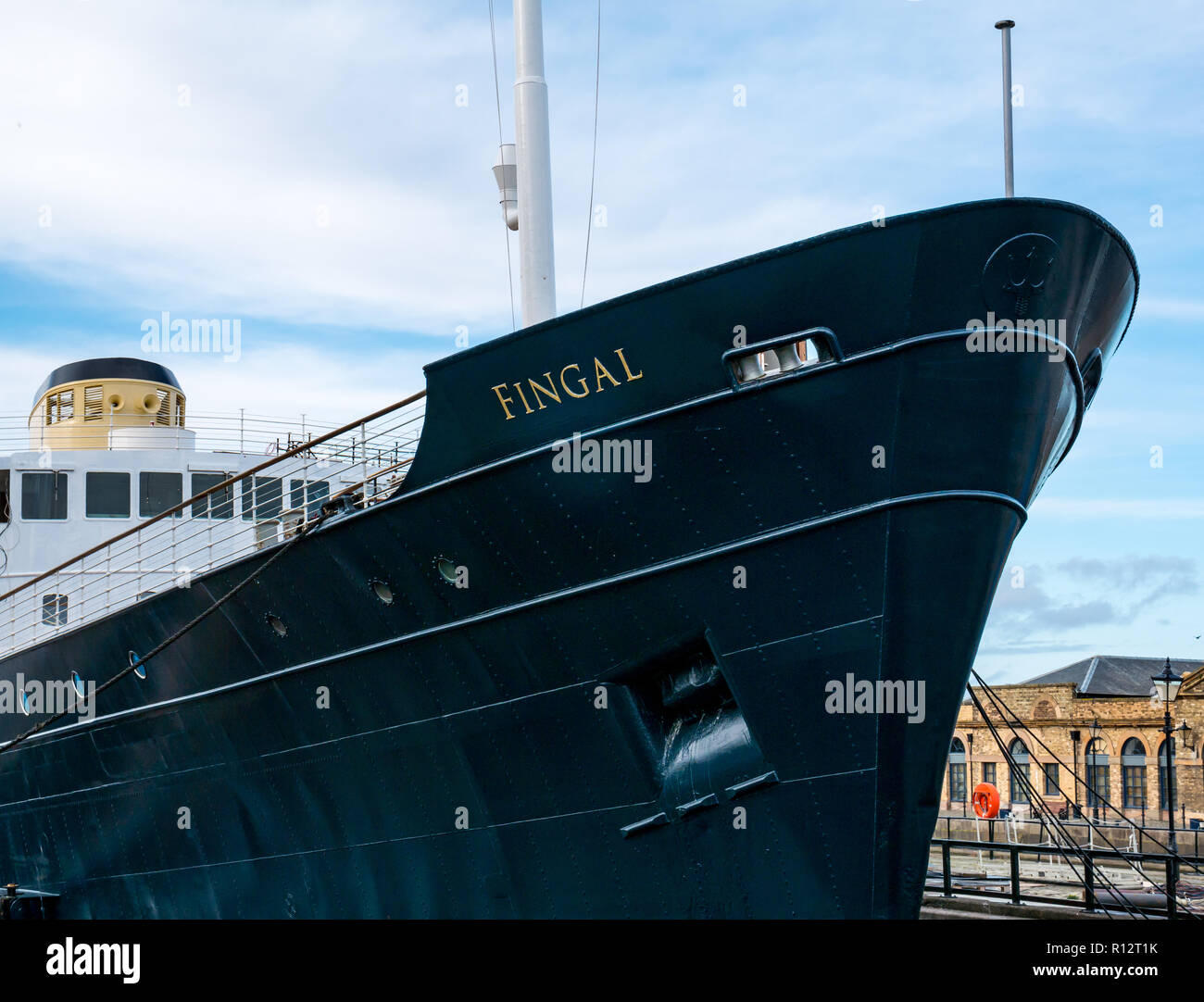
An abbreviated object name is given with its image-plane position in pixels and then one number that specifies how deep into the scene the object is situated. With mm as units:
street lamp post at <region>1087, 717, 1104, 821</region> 42469
